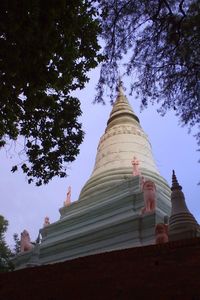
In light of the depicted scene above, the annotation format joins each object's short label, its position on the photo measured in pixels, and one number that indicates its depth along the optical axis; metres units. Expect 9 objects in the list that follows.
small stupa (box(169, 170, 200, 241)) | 5.72
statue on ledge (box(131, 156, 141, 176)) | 11.86
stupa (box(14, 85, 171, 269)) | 9.64
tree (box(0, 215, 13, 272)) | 13.63
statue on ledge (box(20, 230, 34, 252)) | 11.86
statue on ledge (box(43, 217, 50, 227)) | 13.25
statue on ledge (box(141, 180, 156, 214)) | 9.68
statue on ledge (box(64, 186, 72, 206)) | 13.60
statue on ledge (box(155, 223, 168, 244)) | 6.49
